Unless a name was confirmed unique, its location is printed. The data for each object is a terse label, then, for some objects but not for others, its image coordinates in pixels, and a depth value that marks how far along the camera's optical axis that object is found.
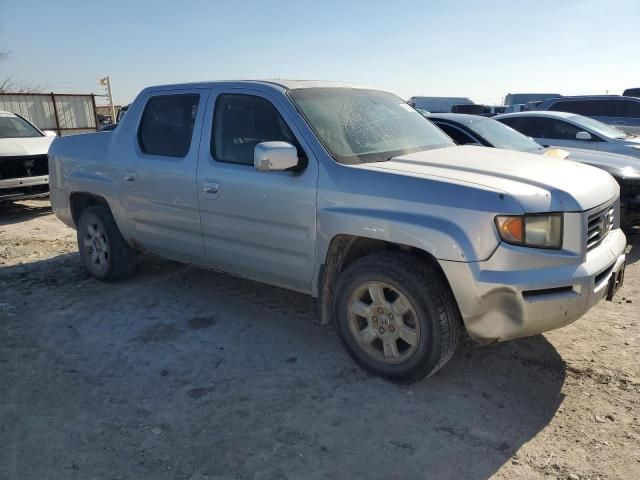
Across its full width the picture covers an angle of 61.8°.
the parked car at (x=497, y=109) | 26.14
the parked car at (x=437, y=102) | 35.72
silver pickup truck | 2.86
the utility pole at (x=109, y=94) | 22.50
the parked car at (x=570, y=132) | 7.91
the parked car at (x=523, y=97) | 34.44
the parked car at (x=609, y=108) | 11.74
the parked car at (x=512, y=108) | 24.89
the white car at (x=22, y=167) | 8.40
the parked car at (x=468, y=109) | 23.38
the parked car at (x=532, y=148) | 6.03
